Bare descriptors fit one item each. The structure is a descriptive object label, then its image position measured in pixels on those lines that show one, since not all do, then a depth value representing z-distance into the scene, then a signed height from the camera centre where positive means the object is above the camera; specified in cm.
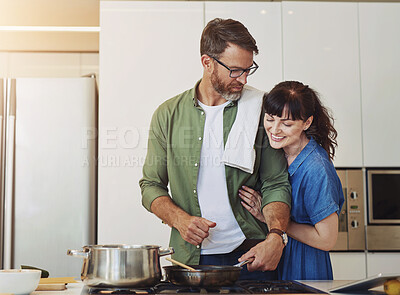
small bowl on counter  119 -25
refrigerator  275 +4
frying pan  128 -25
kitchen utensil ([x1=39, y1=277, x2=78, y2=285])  149 -31
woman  203 -1
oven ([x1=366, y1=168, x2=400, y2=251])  272 -16
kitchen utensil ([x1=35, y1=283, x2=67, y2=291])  140 -30
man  219 +4
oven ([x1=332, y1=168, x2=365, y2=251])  271 -19
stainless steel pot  124 -22
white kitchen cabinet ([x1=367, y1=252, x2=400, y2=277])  271 -45
